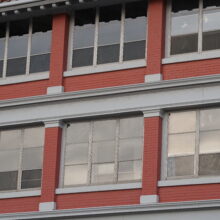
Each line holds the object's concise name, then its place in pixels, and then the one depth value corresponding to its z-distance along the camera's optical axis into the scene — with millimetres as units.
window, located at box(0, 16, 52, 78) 32344
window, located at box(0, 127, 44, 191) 31375
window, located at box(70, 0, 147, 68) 30859
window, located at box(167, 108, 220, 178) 28812
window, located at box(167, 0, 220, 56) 29766
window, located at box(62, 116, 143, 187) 29984
